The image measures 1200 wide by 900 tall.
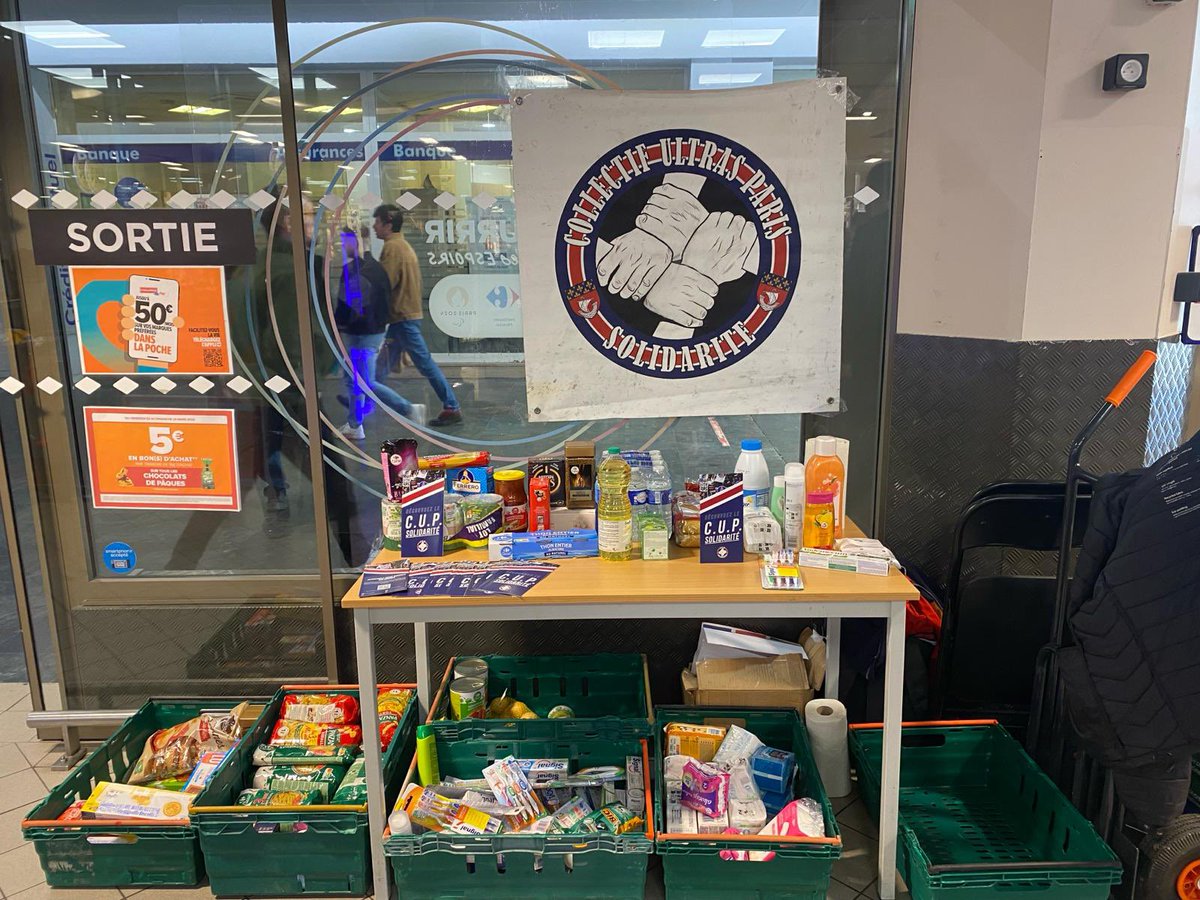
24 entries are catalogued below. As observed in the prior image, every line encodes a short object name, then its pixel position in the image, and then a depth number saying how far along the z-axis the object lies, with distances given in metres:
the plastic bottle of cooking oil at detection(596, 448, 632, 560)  2.24
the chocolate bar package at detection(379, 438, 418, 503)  2.38
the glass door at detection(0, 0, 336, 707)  2.67
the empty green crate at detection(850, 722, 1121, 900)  2.00
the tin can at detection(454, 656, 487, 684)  2.72
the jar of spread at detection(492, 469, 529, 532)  2.45
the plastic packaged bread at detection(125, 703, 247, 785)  2.57
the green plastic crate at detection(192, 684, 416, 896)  2.21
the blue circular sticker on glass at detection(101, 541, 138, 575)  2.99
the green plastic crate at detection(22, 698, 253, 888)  2.26
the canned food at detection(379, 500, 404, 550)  2.36
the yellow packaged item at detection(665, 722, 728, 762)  2.47
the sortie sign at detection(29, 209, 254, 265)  2.66
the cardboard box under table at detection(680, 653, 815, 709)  2.69
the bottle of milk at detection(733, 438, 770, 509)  2.43
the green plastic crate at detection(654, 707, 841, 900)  2.06
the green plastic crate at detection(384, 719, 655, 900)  2.09
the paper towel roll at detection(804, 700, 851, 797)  2.56
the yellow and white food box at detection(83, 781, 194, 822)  2.32
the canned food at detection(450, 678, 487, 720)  2.61
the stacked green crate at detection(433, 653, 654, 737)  2.86
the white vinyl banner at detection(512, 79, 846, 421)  2.62
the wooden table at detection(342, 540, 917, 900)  2.07
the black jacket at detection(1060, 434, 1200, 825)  1.83
